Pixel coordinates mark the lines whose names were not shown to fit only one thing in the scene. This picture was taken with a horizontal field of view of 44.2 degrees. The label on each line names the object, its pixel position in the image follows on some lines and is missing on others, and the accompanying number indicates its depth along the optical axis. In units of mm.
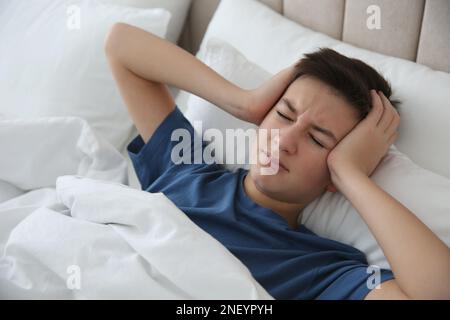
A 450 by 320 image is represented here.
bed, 882
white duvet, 848
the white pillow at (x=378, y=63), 1088
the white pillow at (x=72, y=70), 1477
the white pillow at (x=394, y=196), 993
